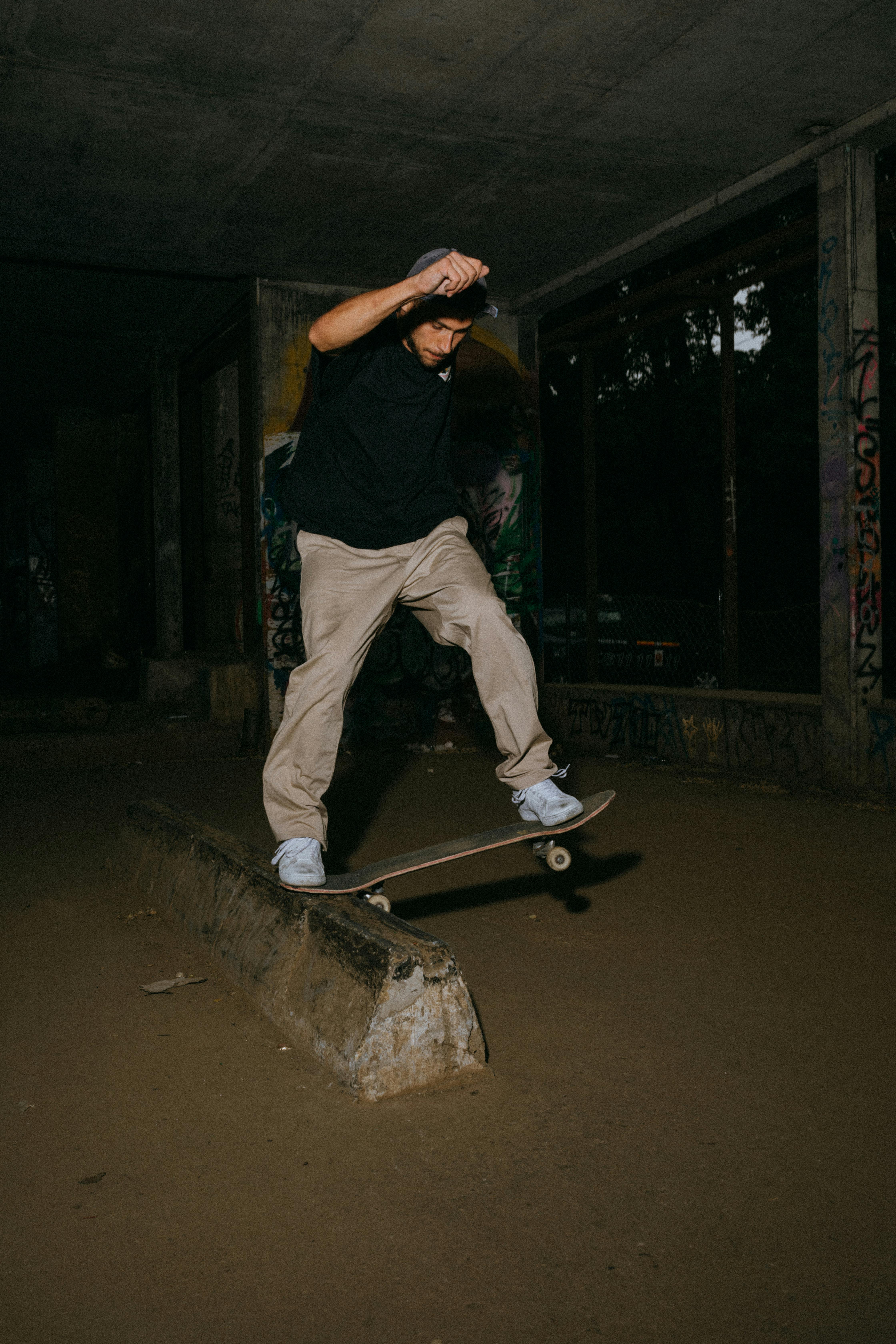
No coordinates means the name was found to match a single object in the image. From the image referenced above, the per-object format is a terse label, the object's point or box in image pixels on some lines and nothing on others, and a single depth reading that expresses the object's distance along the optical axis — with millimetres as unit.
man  3596
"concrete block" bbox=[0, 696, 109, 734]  10336
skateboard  3613
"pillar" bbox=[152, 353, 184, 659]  14062
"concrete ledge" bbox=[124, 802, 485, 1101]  2816
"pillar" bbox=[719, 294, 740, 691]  9047
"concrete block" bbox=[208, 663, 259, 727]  10898
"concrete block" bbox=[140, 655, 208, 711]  12523
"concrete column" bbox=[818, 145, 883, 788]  7203
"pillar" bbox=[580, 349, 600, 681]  10883
